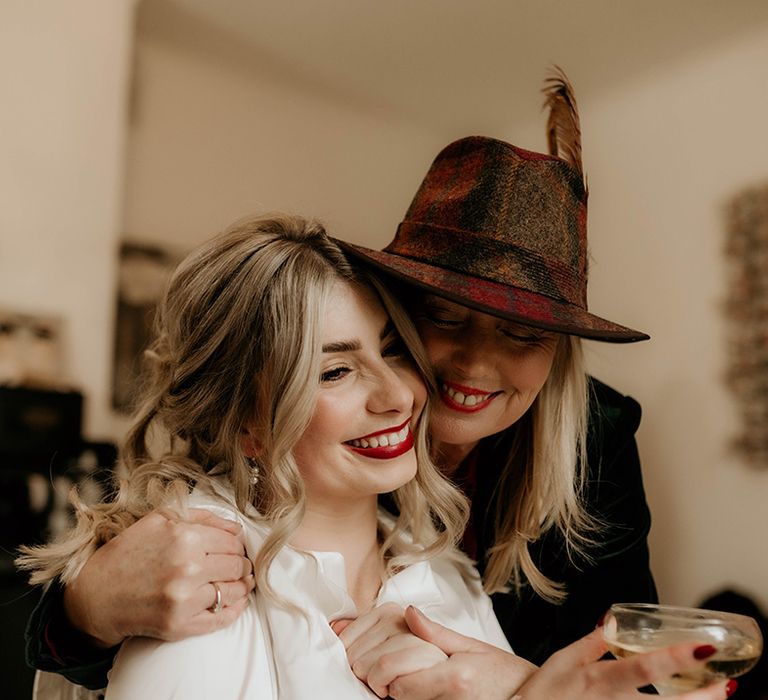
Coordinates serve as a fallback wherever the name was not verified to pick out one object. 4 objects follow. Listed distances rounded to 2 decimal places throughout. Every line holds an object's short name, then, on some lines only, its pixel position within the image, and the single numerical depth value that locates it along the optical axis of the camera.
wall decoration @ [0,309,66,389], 3.13
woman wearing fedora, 1.15
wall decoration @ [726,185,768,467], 3.31
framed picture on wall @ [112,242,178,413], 3.54
